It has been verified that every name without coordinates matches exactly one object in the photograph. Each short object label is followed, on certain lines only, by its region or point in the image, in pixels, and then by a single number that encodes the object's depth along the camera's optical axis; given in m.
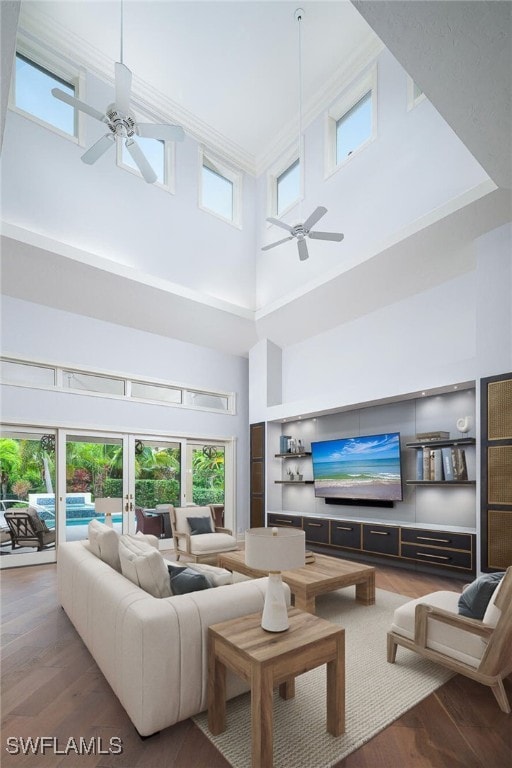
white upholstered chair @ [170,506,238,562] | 5.83
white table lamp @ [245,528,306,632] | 2.19
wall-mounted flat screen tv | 6.11
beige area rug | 2.09
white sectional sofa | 2.15
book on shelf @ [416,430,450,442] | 5.54
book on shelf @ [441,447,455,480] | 5.37
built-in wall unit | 5.33
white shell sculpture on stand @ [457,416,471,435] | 5.31
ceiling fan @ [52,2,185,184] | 3.90
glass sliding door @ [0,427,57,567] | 5.99
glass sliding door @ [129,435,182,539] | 7.28
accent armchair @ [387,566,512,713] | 2.45
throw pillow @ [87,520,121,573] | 3.31
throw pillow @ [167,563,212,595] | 2.67
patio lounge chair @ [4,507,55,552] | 6.01
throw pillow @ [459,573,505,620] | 2.69
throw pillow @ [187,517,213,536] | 6.22
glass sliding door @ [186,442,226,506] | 8.05
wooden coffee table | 3.84
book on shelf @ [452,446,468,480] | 5.27
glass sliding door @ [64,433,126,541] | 6.55
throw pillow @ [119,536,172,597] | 2.64
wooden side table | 1.91
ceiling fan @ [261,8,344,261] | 5.03
